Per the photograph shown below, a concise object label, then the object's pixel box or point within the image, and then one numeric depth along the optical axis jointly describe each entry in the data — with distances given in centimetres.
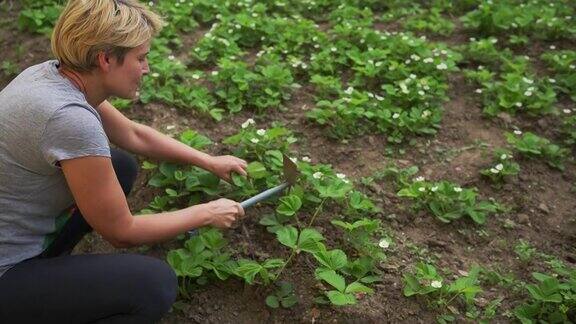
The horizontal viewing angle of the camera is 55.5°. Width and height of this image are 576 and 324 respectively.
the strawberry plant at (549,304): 243
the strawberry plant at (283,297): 249
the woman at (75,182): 187
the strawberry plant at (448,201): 309
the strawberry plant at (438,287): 247
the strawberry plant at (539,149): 358
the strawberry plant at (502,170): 340
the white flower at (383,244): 272
